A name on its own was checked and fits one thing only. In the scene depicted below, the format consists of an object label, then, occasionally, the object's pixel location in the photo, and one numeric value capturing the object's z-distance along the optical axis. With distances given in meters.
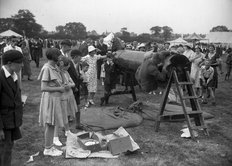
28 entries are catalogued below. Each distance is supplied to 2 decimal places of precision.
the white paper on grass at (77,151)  4.46
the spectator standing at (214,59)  8.72
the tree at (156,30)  64.99
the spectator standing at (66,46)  6.12
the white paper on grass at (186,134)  5.50
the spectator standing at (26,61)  11.69
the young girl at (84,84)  5.98
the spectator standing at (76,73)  5.30
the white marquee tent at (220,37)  34.72
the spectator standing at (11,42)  8.45
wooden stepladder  5.52
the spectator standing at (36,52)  17.42
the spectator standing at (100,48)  12.56
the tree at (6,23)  62.91
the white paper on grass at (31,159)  4.25
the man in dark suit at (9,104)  3.17
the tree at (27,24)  56.50
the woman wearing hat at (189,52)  9.46
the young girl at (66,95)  4.51
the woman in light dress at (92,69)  7.71
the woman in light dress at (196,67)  9.11
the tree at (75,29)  63.68
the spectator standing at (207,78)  8.68
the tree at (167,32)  60.88
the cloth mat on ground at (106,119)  6.10
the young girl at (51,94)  4.20
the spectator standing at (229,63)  14.50
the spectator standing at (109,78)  8.06
